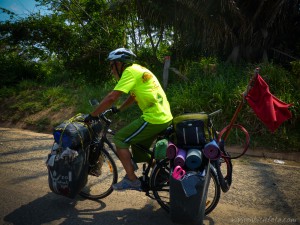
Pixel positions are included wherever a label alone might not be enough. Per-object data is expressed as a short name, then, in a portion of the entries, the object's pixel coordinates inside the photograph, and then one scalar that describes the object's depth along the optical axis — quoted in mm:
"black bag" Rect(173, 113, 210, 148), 2746
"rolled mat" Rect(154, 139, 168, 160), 2898
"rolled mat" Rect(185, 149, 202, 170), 2611
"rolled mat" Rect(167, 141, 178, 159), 2734
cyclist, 3082
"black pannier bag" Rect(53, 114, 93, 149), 3189
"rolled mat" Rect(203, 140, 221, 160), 2592
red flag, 2900
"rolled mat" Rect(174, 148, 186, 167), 2637
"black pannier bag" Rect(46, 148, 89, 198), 3172
